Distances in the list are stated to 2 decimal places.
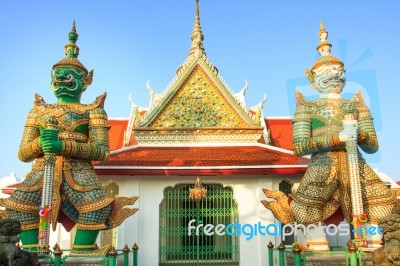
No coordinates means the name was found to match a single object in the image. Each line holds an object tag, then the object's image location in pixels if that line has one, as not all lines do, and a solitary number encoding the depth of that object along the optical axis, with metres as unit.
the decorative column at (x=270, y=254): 7.29
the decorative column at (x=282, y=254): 6.43
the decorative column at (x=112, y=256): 5.49
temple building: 8.00
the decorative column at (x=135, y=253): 7.40
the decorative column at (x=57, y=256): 5.13
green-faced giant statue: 5.86
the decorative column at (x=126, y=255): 6.82
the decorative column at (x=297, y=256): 5.54
